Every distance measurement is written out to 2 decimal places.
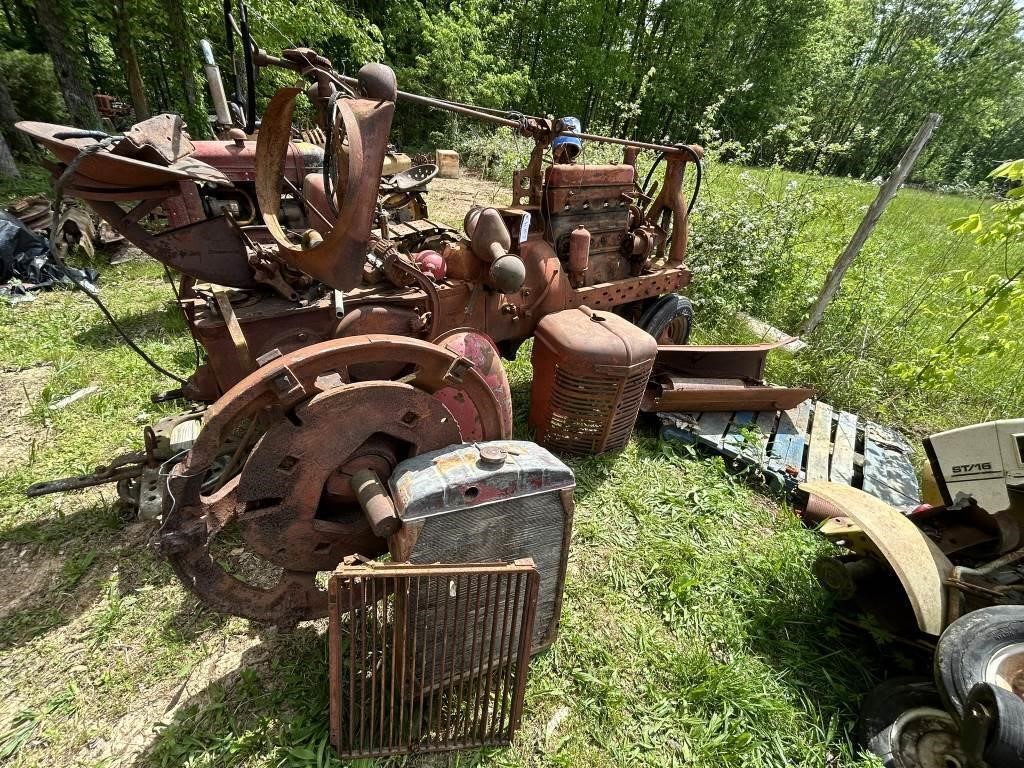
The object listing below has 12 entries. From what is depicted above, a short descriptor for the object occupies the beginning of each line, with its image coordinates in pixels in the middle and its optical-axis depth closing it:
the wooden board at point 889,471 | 3.52
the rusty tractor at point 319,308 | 1.73
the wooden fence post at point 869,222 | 4.31
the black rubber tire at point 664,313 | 4.69
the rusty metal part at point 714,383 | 4.04
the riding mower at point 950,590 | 1.77
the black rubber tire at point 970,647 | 1.79
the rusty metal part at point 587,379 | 3.21
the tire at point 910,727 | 1.98
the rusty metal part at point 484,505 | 1.75
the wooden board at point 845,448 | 3.67
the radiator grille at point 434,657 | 1.63
